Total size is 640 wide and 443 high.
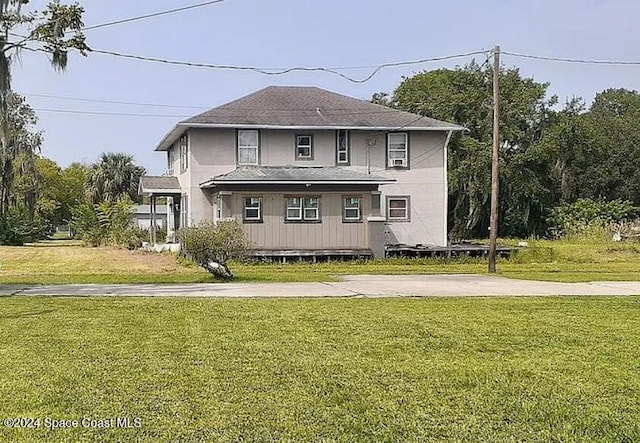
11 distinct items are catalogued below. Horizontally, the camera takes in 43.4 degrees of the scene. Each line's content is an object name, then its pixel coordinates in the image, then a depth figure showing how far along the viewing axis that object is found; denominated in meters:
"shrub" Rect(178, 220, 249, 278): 20.03
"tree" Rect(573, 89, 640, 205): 52.47
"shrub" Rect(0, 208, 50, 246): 44.72
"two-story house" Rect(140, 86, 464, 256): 29.30
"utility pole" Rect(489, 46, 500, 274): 24.12
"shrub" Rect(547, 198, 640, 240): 44.18
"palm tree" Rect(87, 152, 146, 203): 58.31
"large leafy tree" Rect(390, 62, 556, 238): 46.34
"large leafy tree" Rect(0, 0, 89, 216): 18.00
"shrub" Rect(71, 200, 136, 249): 38.78
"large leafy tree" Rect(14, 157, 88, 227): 65.94
